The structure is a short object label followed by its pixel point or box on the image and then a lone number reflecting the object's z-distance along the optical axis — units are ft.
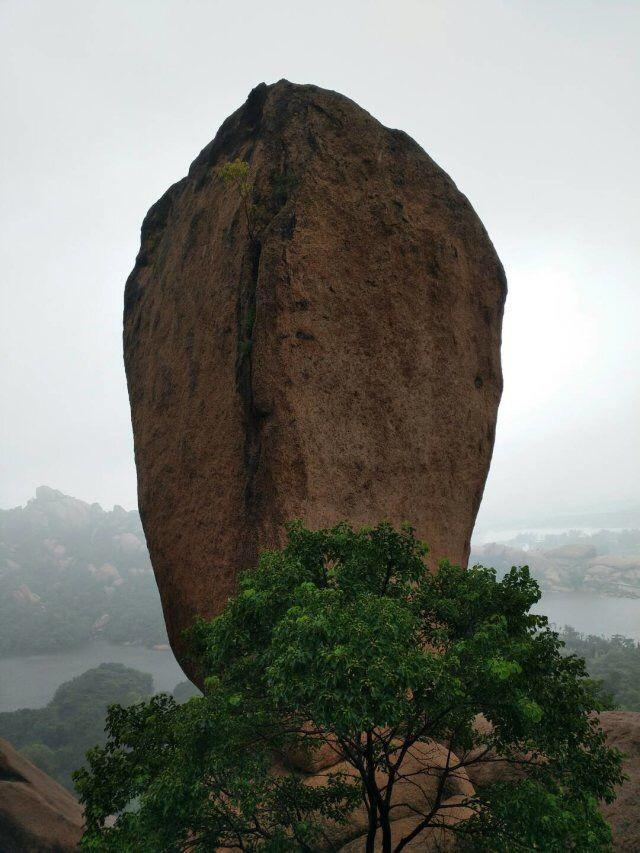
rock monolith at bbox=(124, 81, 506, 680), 28.40
